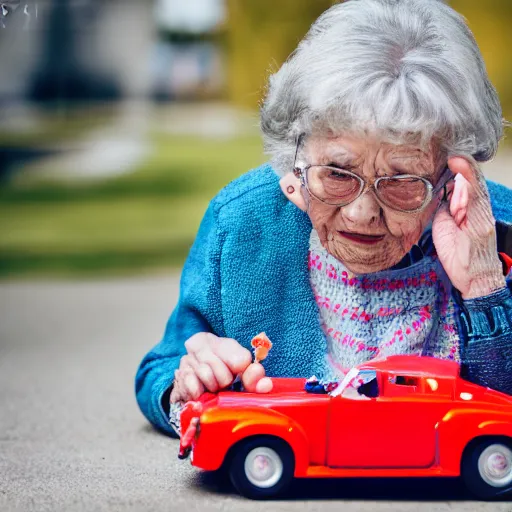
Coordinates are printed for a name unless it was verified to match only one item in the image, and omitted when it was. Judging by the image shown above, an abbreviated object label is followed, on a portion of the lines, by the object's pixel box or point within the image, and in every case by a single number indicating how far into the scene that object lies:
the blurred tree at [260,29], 23.73
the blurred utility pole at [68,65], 47.78
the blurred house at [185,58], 55.38
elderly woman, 2.97
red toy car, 2.91
